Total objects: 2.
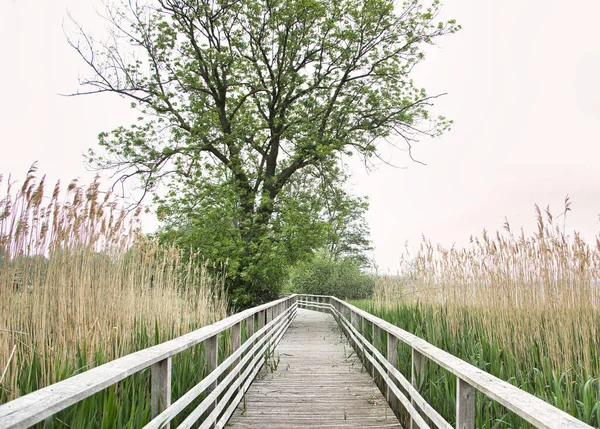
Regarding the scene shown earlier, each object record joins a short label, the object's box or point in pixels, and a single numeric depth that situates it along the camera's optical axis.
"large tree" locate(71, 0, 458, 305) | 14.88
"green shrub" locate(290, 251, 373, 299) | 26.39
